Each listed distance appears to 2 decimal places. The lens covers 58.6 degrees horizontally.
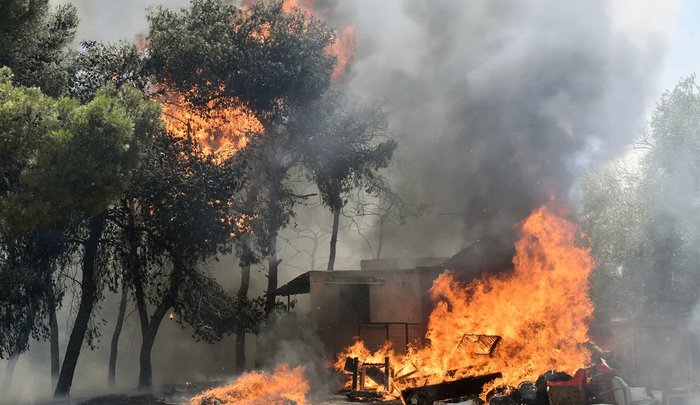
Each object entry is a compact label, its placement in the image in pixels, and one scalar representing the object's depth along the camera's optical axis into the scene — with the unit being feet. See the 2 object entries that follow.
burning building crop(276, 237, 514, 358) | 78.89
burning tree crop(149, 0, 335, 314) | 69.77
